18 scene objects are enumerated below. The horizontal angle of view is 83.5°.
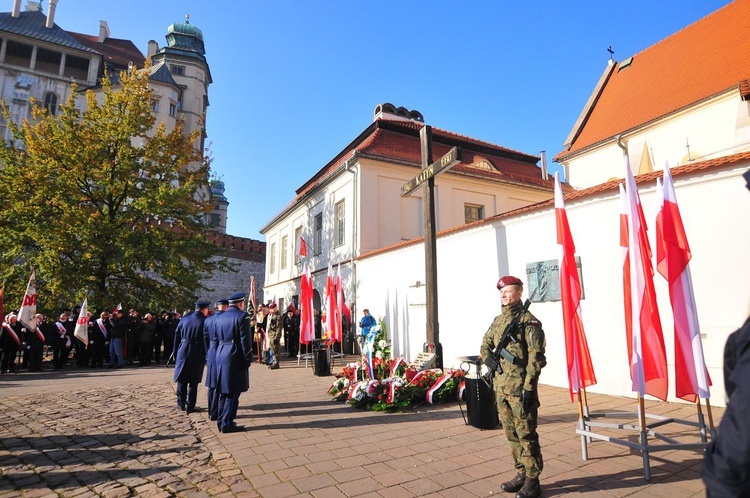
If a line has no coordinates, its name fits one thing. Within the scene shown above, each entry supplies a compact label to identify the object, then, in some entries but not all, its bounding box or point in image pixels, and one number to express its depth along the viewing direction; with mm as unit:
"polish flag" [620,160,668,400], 4297
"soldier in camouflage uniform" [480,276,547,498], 3689
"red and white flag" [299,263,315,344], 13430
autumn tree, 15797
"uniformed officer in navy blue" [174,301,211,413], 7293
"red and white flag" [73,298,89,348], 13586
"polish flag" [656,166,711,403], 4344
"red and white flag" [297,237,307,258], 20125
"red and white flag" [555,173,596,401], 4840
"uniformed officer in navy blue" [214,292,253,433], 5953
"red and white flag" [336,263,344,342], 13828
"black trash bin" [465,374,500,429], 5855
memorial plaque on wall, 9047
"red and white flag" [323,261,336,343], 13445
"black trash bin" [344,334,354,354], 17453
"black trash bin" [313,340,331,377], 11391
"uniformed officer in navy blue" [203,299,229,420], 6410
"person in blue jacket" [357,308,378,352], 9975
